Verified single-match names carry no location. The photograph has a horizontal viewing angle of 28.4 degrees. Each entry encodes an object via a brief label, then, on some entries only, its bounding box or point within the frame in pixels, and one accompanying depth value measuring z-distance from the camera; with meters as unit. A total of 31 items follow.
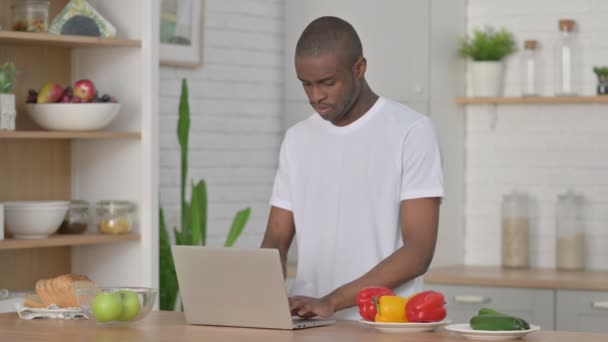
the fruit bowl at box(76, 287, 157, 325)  2.95
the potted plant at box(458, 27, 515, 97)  5.62
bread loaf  3.19
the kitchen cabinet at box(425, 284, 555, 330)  4.96
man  3.21
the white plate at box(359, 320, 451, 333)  2.77
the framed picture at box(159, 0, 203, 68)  5.27
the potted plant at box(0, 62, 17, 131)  4.33
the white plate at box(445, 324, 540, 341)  2.64
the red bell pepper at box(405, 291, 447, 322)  2.77
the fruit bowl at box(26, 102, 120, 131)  4.52
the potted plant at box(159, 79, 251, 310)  5.07
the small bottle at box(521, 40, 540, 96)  5.59
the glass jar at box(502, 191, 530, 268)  5.52
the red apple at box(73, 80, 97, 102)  4.57
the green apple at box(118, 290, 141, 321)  2.97
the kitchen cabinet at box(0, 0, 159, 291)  4.69
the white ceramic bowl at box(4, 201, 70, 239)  4.45
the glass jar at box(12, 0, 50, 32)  4.49
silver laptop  2.81
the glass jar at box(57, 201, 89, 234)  4.65
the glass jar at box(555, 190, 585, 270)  5.42
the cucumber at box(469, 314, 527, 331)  2.66
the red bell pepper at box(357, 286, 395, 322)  2.85
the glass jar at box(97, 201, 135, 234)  4.67
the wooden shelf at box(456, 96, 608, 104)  5.41
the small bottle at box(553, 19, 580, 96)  5.50
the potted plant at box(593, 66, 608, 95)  5.39
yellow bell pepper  2.80
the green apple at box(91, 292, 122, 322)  2.94
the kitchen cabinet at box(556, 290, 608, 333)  4.85
